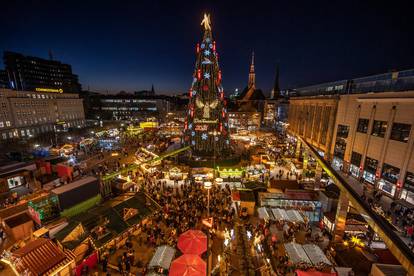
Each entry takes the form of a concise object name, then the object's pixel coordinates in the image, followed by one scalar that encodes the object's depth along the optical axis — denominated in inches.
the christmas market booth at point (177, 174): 860.0
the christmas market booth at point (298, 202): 602.9
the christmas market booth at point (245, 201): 603.8
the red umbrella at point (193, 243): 403.9
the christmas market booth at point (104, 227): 419.2
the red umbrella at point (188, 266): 334.0
